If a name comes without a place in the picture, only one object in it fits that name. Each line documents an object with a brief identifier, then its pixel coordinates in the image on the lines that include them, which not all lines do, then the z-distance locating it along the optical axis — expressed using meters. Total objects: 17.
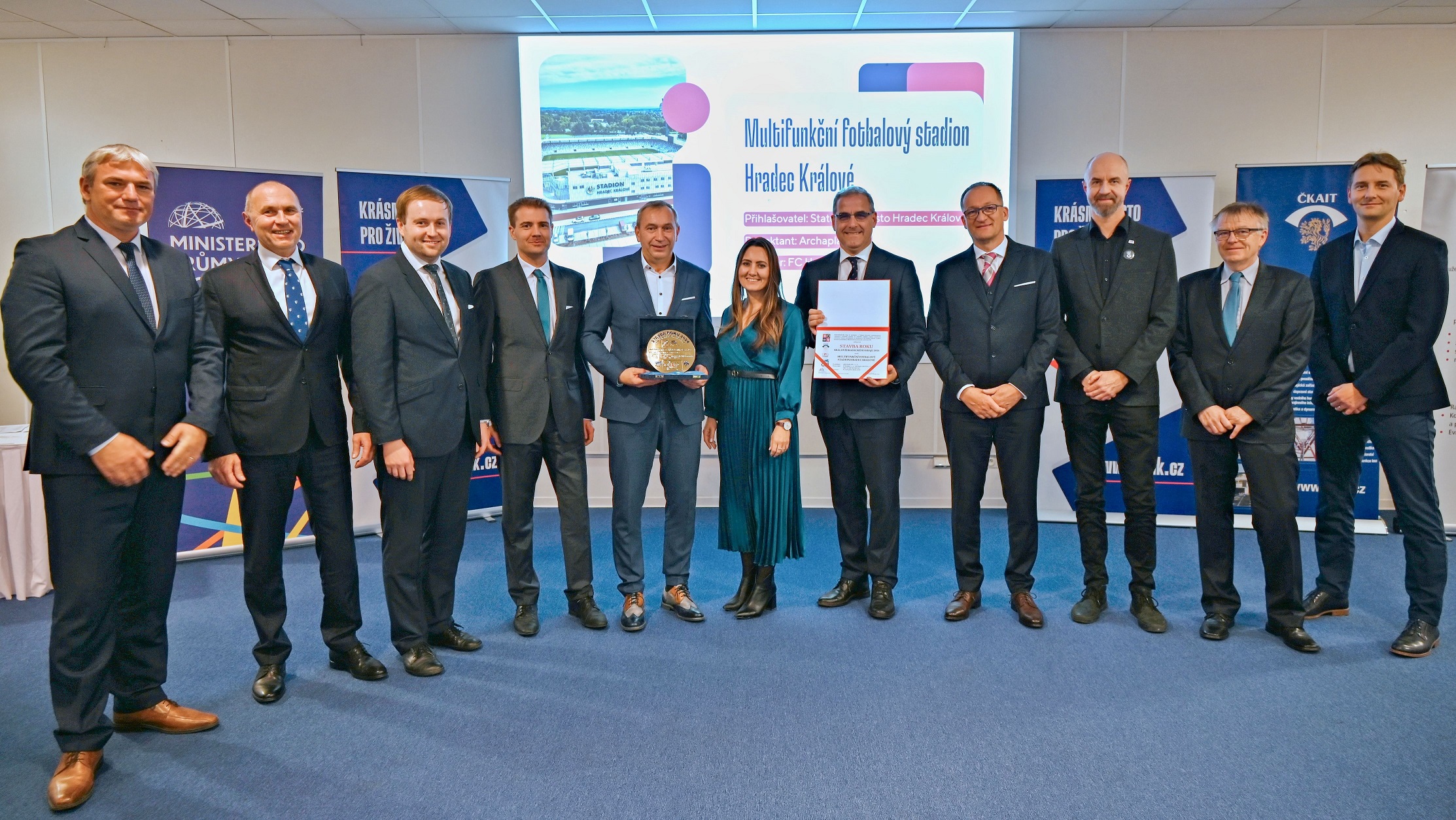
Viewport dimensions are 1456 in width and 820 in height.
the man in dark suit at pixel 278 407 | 2.78
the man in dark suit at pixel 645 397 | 3.53
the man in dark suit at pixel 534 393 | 3.40
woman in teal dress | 3.53
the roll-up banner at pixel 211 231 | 4.64
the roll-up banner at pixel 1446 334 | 4.93
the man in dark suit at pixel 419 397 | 2.95
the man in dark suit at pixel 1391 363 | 3.28
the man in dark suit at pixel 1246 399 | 3.29
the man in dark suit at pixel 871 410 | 3.62
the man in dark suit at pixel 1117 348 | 3.46
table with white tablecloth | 4.01
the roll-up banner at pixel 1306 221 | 5.23
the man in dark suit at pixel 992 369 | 3.51
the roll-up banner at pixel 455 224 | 5.11
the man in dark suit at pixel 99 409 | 2.28
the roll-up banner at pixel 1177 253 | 5.39
